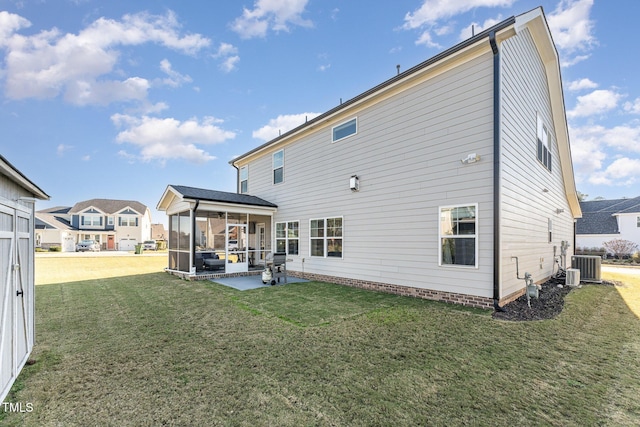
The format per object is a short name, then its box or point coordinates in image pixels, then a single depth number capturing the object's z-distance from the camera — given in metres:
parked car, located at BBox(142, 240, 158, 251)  38.07
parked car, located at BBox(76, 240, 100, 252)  35.28
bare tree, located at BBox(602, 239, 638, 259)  21.34
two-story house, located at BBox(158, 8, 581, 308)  6.31
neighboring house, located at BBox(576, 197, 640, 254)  22.89
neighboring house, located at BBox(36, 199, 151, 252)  38.88
